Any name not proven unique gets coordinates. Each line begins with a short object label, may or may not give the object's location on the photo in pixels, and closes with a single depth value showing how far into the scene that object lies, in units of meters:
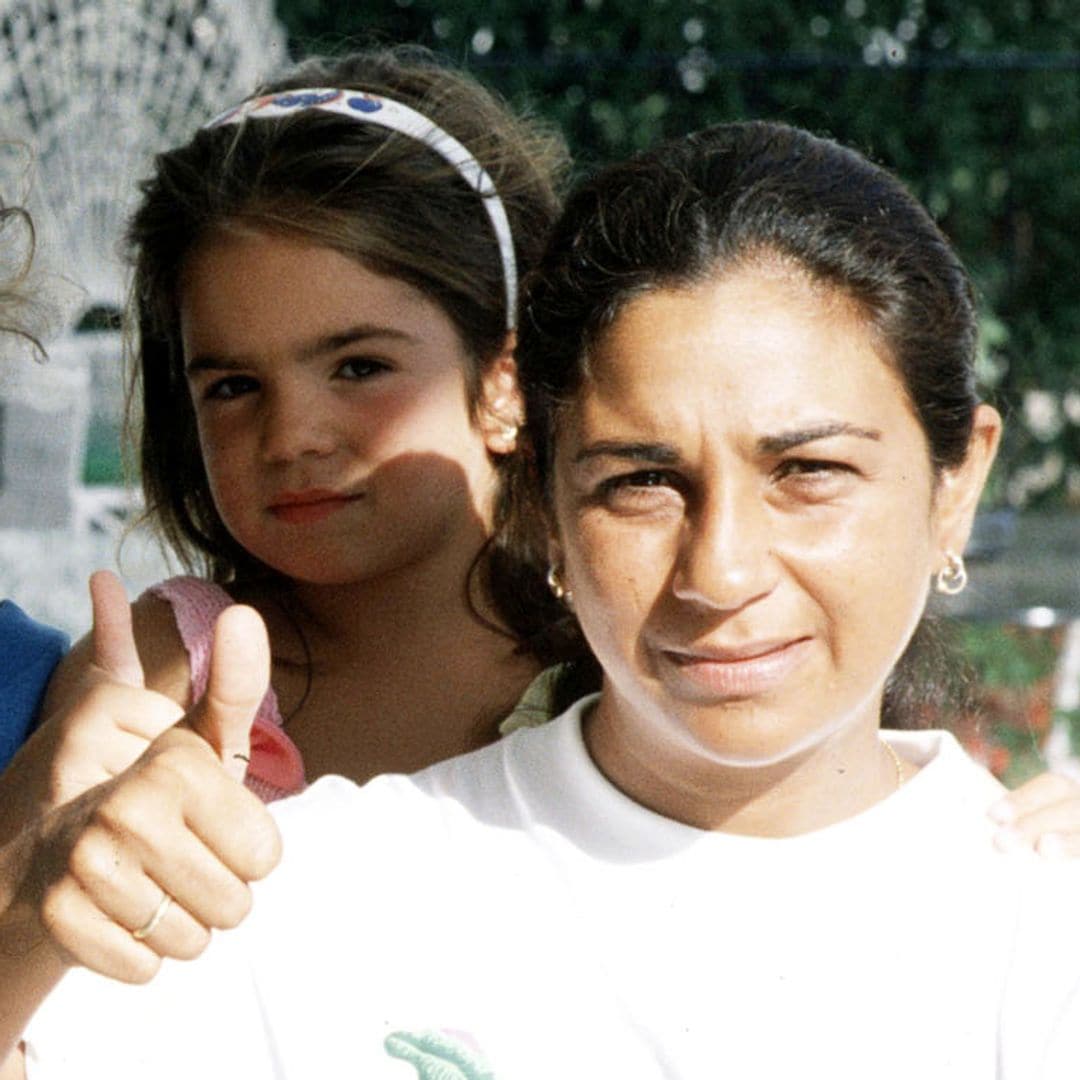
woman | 1.61
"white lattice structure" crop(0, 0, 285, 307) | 4.21
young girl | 2.33
